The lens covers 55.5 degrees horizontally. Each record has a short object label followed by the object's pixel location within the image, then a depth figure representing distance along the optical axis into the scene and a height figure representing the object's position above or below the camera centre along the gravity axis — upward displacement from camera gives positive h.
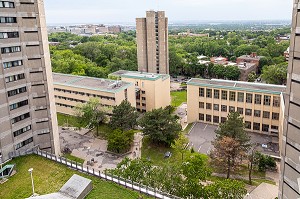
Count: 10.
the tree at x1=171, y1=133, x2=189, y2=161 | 36.75 -14.03
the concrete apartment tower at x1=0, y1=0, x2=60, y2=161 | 27.62 -4.26
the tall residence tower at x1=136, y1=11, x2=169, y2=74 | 79.44 -2.30
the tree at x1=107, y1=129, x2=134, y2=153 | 39.00 -14.18
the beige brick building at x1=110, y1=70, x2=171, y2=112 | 56.64 -10.69
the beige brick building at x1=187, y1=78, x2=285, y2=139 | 44.91 -11.45
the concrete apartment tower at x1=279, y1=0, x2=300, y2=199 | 16.83 -5.72
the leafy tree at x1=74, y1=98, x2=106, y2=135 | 44.56 -12.08
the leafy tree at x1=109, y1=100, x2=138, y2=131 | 43.59 -12.18
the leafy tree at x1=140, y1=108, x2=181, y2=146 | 40.12 -12.73
